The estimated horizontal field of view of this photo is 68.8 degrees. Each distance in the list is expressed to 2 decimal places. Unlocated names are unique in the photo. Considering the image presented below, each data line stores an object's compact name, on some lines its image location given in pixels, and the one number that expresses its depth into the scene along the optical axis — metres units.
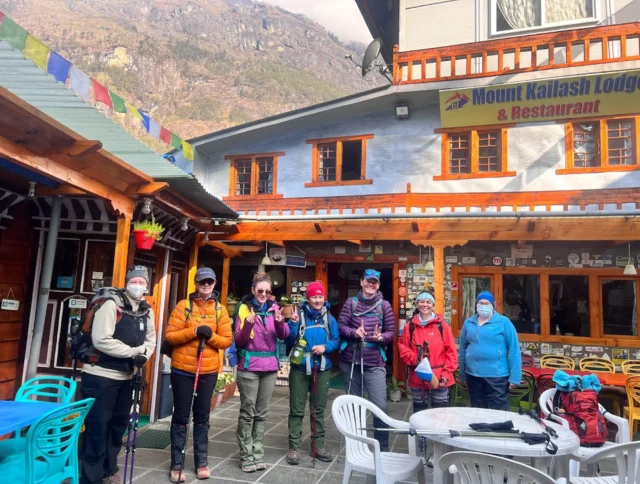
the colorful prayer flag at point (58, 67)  5.38
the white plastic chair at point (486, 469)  2.21
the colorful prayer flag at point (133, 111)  7.20
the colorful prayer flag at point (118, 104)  6.83
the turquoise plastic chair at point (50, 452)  2.87
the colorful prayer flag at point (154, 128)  8.19
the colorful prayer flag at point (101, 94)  6.60
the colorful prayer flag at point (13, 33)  4.60
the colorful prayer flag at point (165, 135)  8.61
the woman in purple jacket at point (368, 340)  4.67
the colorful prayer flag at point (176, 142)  9.42
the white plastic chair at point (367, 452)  3.30
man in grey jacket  3.75
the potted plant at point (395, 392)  8.27
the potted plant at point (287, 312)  5.01
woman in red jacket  4.59
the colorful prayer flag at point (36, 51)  5.05
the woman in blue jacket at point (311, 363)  4.70
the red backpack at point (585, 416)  3.72
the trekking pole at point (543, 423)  3.15
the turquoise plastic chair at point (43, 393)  3.94
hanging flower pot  5.42
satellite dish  11.59
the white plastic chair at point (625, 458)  2.83
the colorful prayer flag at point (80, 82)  5.67
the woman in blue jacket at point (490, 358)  4.72
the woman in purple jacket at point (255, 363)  4.46
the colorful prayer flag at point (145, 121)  7.96
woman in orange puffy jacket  4.21
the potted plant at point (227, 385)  7.46
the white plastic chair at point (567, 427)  3.45
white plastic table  2.91
